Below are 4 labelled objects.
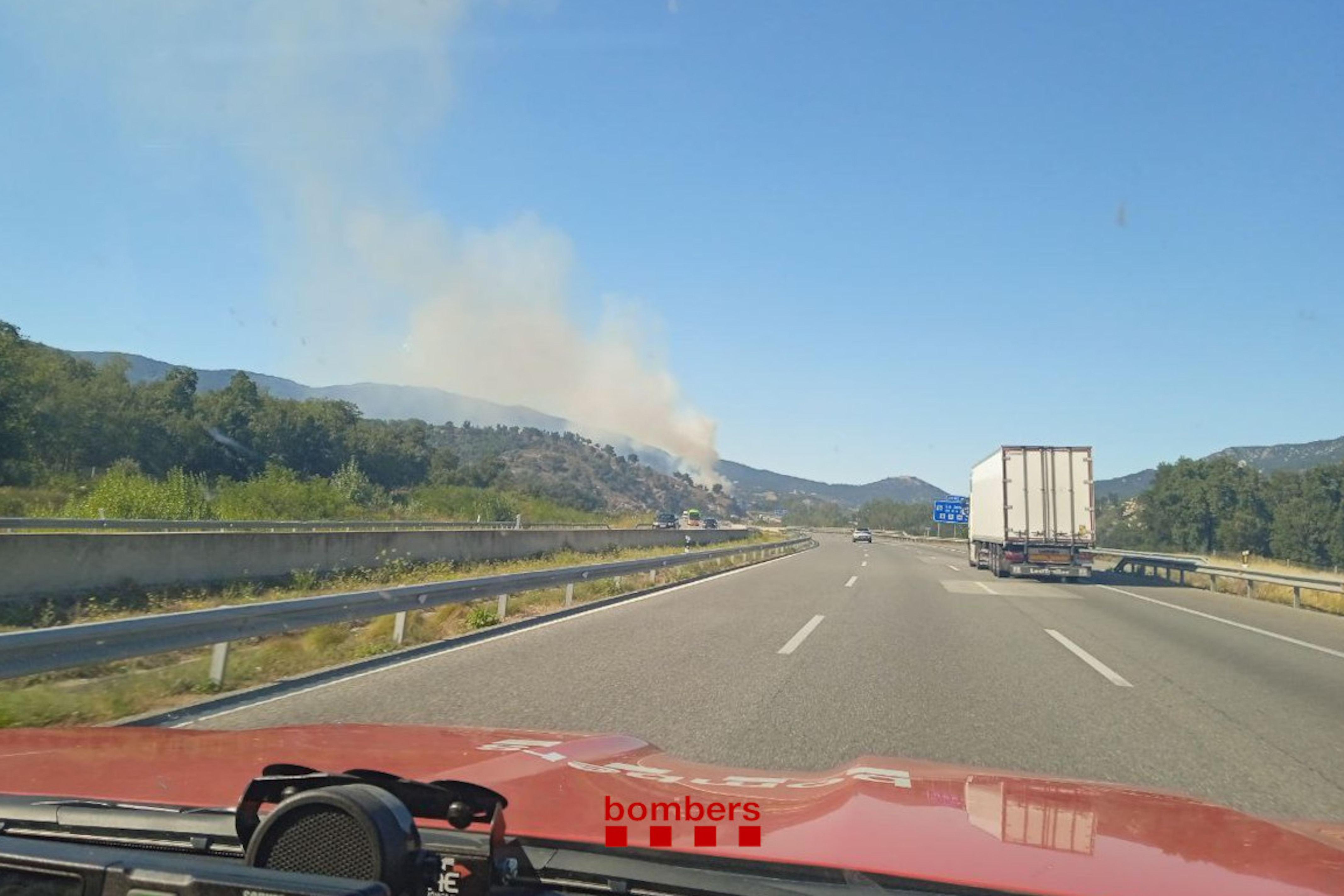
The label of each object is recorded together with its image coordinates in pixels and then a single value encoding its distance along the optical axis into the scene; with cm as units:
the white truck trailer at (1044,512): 2678
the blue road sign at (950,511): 7306
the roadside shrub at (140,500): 2680
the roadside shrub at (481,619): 1286
